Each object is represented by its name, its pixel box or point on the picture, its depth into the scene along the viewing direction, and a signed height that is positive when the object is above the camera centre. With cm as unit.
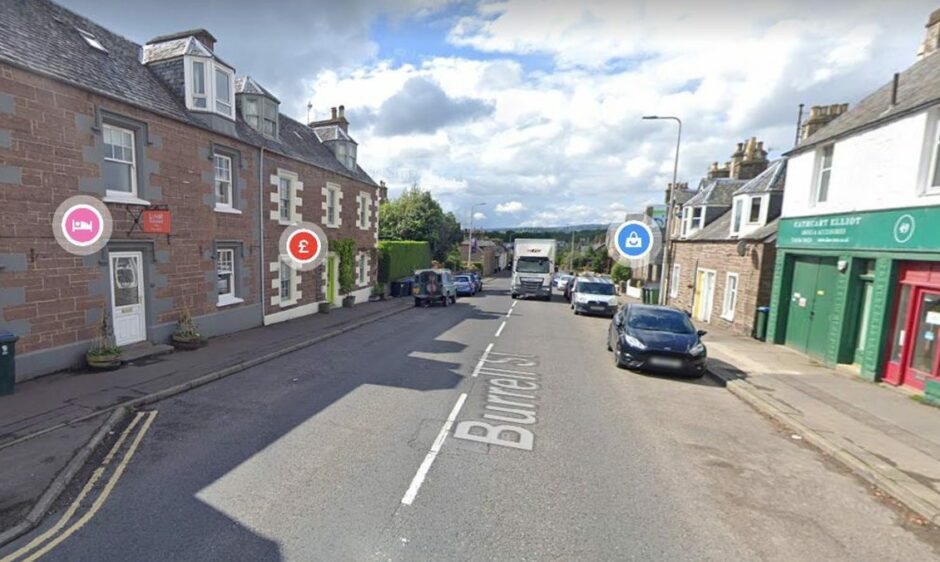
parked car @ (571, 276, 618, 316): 1986 -195
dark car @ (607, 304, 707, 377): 934 -194
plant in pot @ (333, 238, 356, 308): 1939 -103
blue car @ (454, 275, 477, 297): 2922 -245
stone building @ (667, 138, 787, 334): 1502 +76
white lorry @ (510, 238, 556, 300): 2650 -90
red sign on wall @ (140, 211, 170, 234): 939 +33
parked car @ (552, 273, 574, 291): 3647 -237
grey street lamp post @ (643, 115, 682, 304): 1784 +91
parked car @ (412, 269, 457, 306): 2188 -202
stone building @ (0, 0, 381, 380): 754 +130
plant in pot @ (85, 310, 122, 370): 823 -240
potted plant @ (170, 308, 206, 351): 1026 -247
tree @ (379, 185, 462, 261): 3672 +264
